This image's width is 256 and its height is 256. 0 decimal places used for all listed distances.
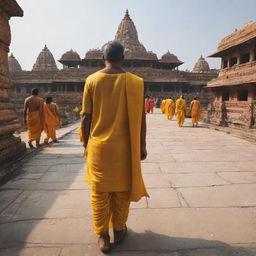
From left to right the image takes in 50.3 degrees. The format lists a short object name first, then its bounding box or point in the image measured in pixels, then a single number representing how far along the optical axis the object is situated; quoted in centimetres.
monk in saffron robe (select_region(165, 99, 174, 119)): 1599
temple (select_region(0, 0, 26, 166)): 458
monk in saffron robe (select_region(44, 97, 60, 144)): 717
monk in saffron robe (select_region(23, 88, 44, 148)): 648
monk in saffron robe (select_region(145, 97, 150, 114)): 2010
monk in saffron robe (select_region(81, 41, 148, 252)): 218
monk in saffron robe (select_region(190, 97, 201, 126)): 1181
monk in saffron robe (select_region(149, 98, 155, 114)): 2033
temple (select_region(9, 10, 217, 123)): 3003
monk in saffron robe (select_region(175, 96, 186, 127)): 1198
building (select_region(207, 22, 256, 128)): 1246
